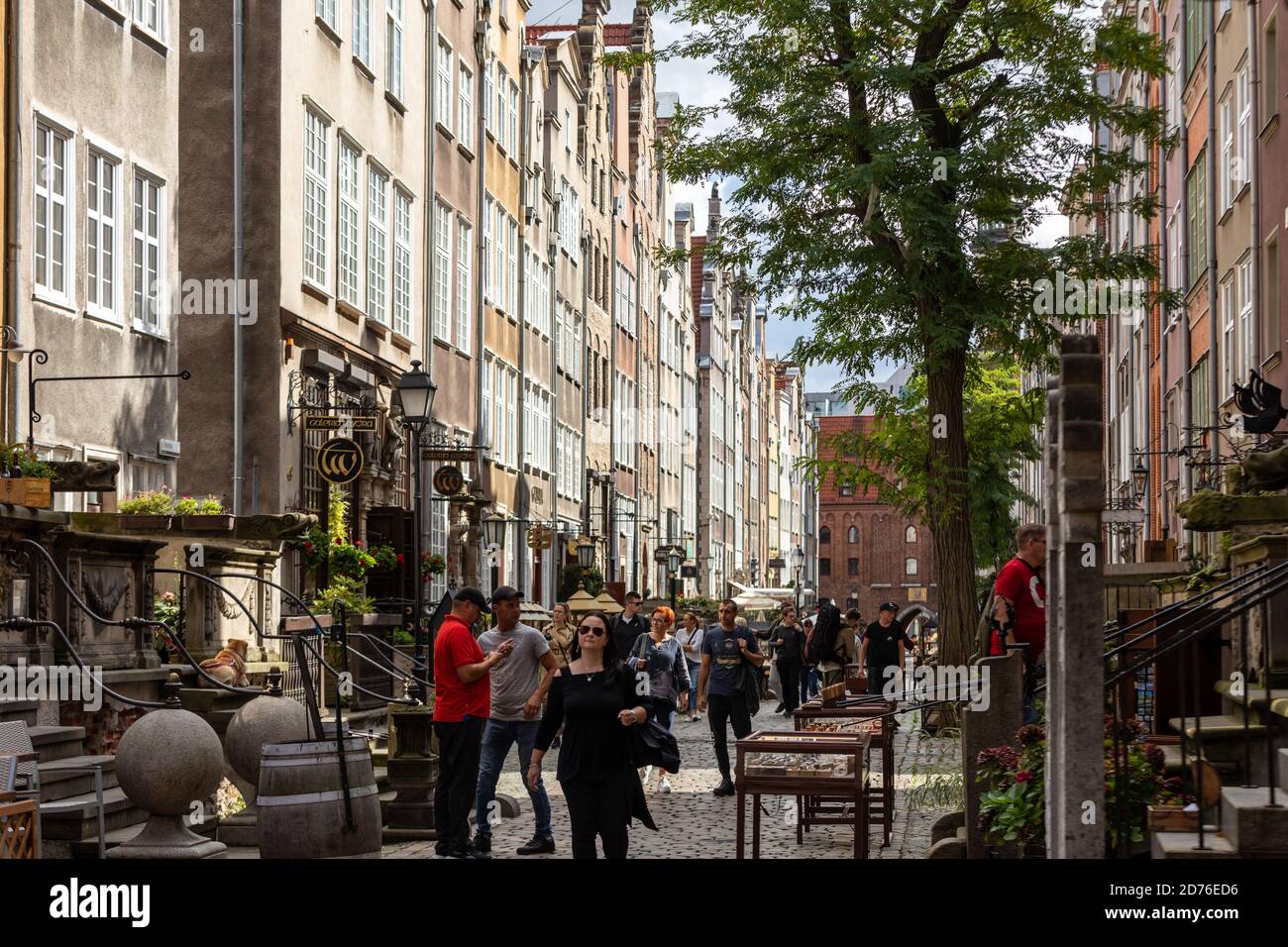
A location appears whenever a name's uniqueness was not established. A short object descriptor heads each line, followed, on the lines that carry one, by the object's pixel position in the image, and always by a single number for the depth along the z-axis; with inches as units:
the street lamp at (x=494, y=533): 1359.5
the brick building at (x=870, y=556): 5059.1
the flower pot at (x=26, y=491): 478.6
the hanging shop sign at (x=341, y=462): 904.3
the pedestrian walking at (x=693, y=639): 942.4
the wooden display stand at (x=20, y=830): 344.5
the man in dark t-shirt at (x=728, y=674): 686.5
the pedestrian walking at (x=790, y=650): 1010.1
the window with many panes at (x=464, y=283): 1342.3
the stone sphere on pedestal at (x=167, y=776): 427.2
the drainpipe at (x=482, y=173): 1376.7
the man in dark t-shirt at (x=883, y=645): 1013.8
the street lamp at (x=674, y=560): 1886.6
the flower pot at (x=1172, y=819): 346.6
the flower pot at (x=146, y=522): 651.5
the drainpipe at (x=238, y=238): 897.5
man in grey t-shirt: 522.9
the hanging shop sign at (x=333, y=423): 924.6
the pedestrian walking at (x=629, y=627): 848.9
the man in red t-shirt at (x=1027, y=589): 465.4
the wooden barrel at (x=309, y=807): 402.3
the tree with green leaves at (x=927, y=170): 841.5
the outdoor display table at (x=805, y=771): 438.9
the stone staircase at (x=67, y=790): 434.9
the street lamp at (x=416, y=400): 737.6
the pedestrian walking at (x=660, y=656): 731.4
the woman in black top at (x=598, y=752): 400.2
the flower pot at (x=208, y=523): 684.7
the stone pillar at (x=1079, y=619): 303.9
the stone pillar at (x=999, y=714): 438.3
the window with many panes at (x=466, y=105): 1346.0
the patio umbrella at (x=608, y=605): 1330.0
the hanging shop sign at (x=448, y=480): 1142.3
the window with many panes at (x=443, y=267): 1272.1
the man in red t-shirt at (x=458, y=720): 486.9
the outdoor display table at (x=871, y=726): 523.8
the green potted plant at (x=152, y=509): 666.8
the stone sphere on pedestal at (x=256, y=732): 498.0
